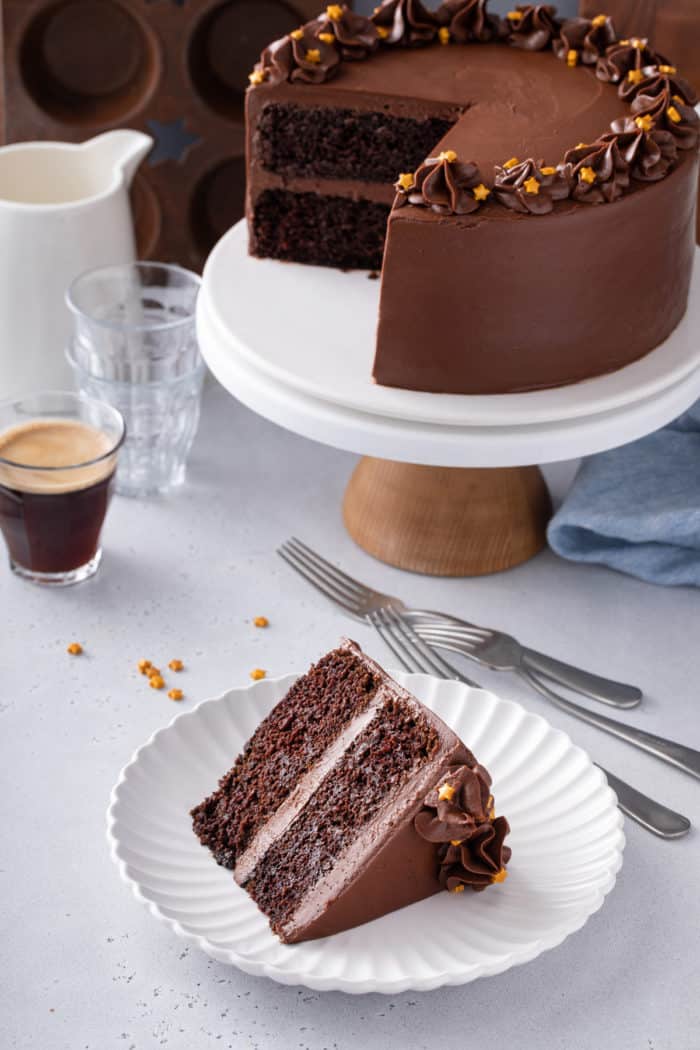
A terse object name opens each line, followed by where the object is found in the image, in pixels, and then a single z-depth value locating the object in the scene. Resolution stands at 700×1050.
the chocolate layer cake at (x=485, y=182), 2.04
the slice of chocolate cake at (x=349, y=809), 1.61
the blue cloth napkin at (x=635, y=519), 2.37
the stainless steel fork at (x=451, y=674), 1.86
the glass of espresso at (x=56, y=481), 2.25
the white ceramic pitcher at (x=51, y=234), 2.61
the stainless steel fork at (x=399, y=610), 2.11
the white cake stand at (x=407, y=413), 2.08
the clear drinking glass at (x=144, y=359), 2.56
